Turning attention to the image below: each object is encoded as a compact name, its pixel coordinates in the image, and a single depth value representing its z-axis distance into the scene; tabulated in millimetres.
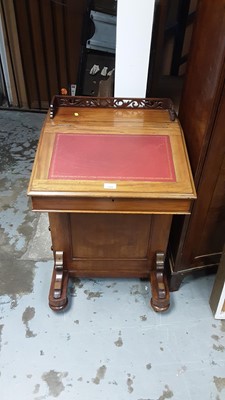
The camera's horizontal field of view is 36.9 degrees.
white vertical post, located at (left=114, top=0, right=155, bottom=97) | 1414
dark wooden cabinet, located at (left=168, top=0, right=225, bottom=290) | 1155
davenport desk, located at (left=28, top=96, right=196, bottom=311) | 1198
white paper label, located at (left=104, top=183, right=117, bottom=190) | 1182
